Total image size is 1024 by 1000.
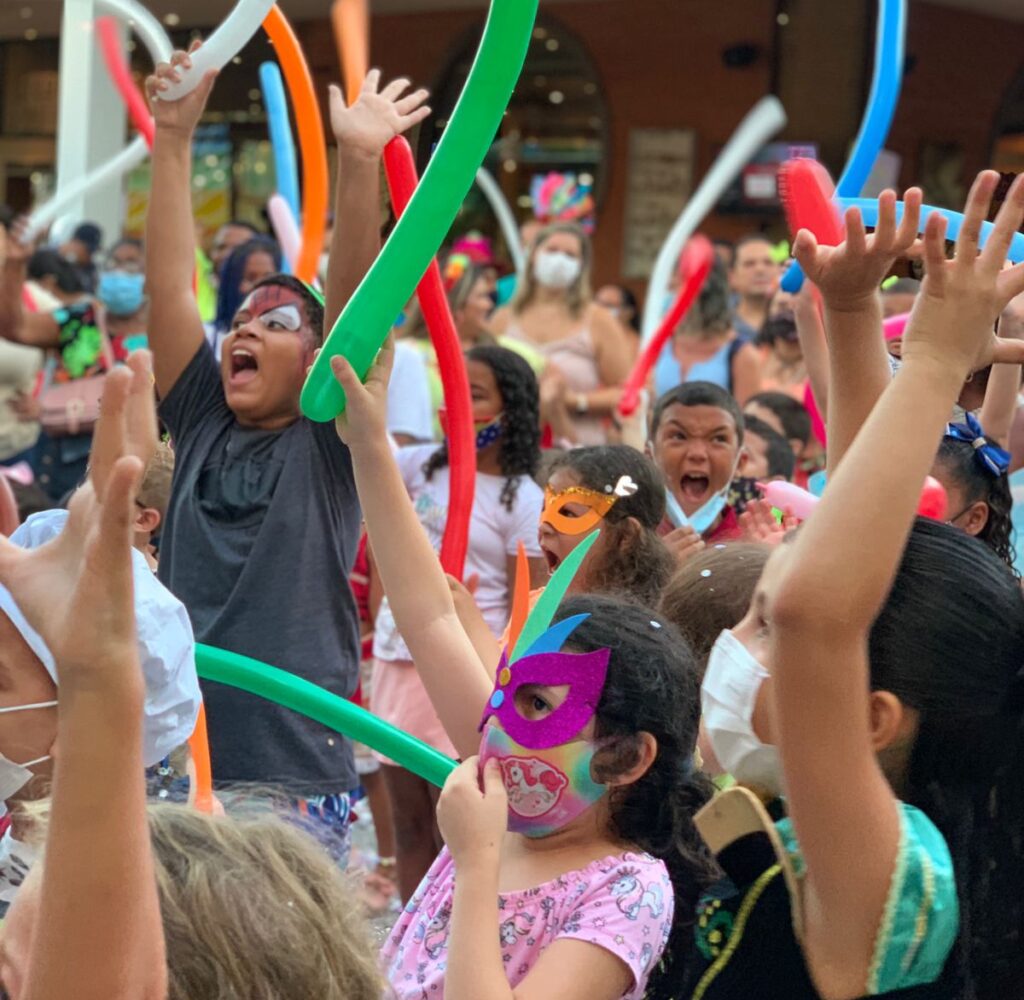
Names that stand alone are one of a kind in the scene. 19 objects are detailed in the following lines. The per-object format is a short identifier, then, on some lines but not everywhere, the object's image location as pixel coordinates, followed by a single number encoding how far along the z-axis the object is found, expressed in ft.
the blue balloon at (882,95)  14.19
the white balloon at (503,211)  37.63
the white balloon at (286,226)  20.79
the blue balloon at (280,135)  19.15
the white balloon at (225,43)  11.43
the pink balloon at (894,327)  13.17
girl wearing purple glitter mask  7.23
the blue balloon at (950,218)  8.97
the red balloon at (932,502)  8.64
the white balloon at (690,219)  24.73
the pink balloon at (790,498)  10.11
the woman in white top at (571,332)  23.63
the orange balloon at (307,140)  14.24
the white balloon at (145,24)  19.60
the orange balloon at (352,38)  11.53
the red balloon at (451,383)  10.17
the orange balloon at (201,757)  9.14
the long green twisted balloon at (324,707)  8.98
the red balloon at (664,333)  20.26
